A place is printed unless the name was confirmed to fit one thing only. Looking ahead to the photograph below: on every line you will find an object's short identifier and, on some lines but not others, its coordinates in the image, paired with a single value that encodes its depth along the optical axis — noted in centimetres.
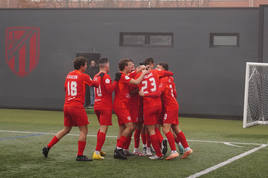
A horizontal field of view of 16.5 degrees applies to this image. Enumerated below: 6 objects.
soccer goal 3114
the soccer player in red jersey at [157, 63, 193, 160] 1624
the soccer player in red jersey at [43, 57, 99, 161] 1546
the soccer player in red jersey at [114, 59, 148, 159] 1610
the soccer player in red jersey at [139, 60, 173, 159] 1607
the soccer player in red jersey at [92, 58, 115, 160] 1588
